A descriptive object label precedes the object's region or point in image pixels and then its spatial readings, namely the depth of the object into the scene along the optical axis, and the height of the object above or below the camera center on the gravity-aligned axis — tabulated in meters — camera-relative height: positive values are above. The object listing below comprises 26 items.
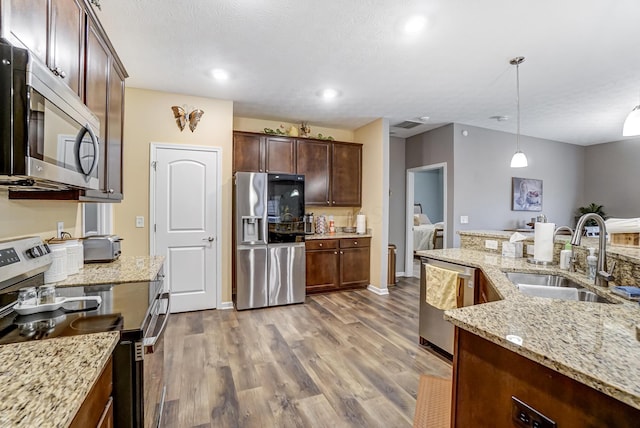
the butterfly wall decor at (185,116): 3.56 +1.20
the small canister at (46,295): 1.24 -0.36
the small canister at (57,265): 1.63 -0.29
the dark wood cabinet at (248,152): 4.15 +0.90
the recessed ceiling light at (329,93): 3.48 +1.49
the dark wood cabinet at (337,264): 4.38 -0.75
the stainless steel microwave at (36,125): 0.91 +0.31
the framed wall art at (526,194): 5.23 +0.41
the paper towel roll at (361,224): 4.82 -0.14
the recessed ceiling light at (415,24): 2.13 +1.44
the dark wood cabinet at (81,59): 1.15 +0.78
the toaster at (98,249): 2.14 -0.26
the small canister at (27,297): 1.18 -0.34
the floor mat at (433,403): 1.80 -1.26
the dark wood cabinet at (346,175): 4.84 +0.68
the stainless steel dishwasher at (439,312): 2.30 -0.88
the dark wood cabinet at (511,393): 0.75 -0.53
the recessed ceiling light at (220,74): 2.99 +1.48
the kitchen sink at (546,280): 1.68 -0.43
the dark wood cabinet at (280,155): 4.34 +0.91
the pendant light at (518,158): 2.99 +0.62
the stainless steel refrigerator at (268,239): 3.70 -0.32
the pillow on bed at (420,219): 8.01 -0.09
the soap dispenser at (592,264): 1.67 -0.27
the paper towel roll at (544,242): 2.15 -0.19
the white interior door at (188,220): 3.54 -0.07
